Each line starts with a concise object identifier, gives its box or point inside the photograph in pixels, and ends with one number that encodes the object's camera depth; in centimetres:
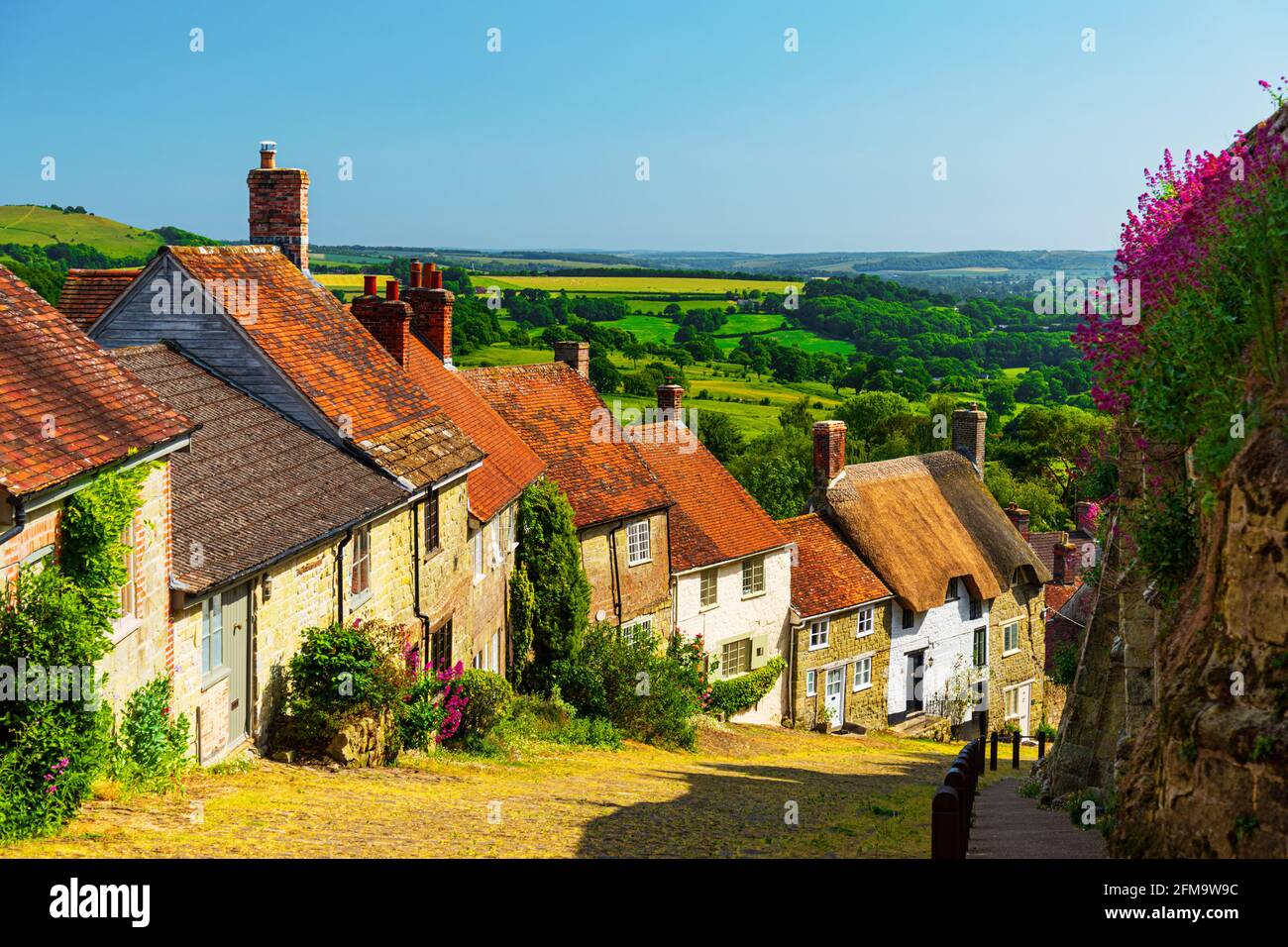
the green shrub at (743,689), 3372
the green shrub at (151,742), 1223
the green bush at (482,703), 2030
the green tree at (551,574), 2666
